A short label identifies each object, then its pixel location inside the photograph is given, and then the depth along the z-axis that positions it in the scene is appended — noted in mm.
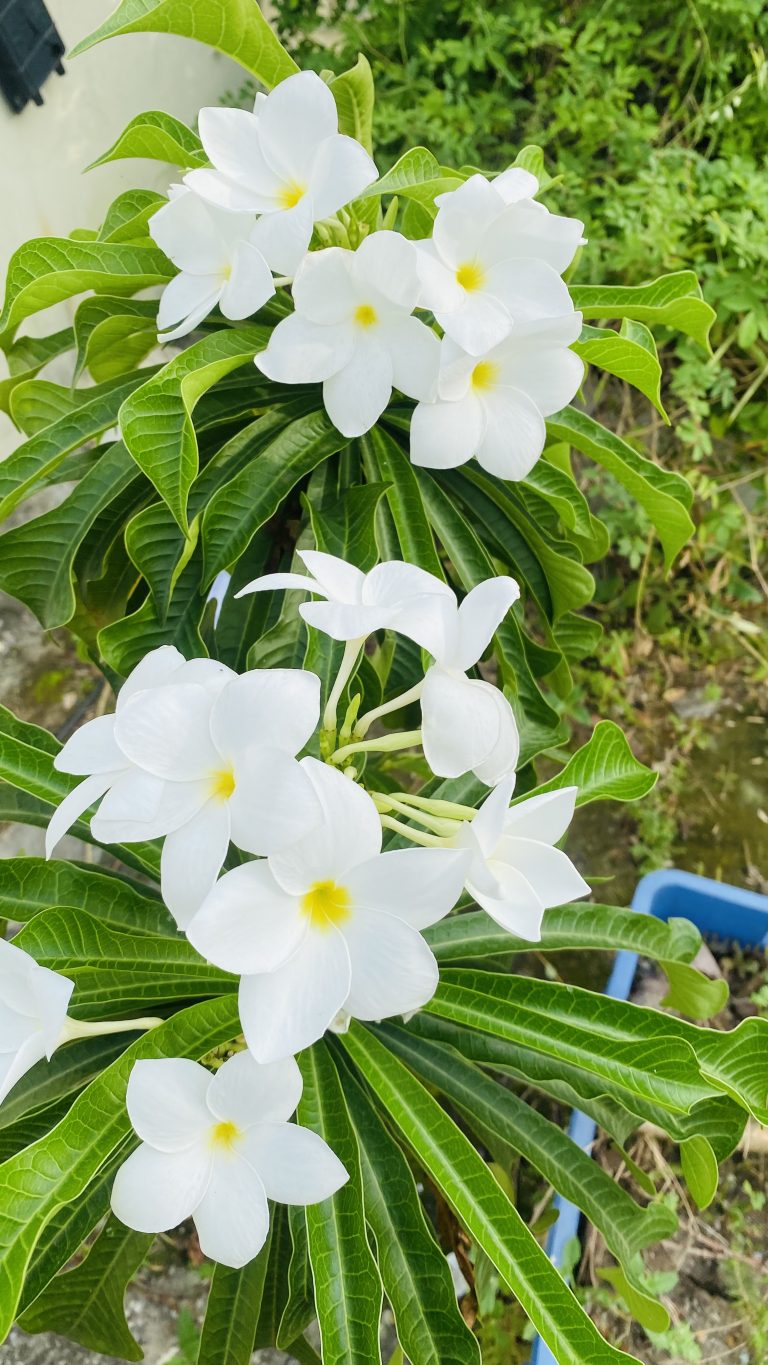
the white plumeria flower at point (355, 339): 757
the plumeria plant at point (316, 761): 557
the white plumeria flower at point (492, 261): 758
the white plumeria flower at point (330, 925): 529
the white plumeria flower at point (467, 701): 584
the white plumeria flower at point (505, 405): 817
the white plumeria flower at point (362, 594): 584
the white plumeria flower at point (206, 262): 785
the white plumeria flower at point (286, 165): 744
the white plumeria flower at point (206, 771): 513
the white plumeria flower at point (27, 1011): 594
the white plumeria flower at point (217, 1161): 594
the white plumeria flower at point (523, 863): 579
